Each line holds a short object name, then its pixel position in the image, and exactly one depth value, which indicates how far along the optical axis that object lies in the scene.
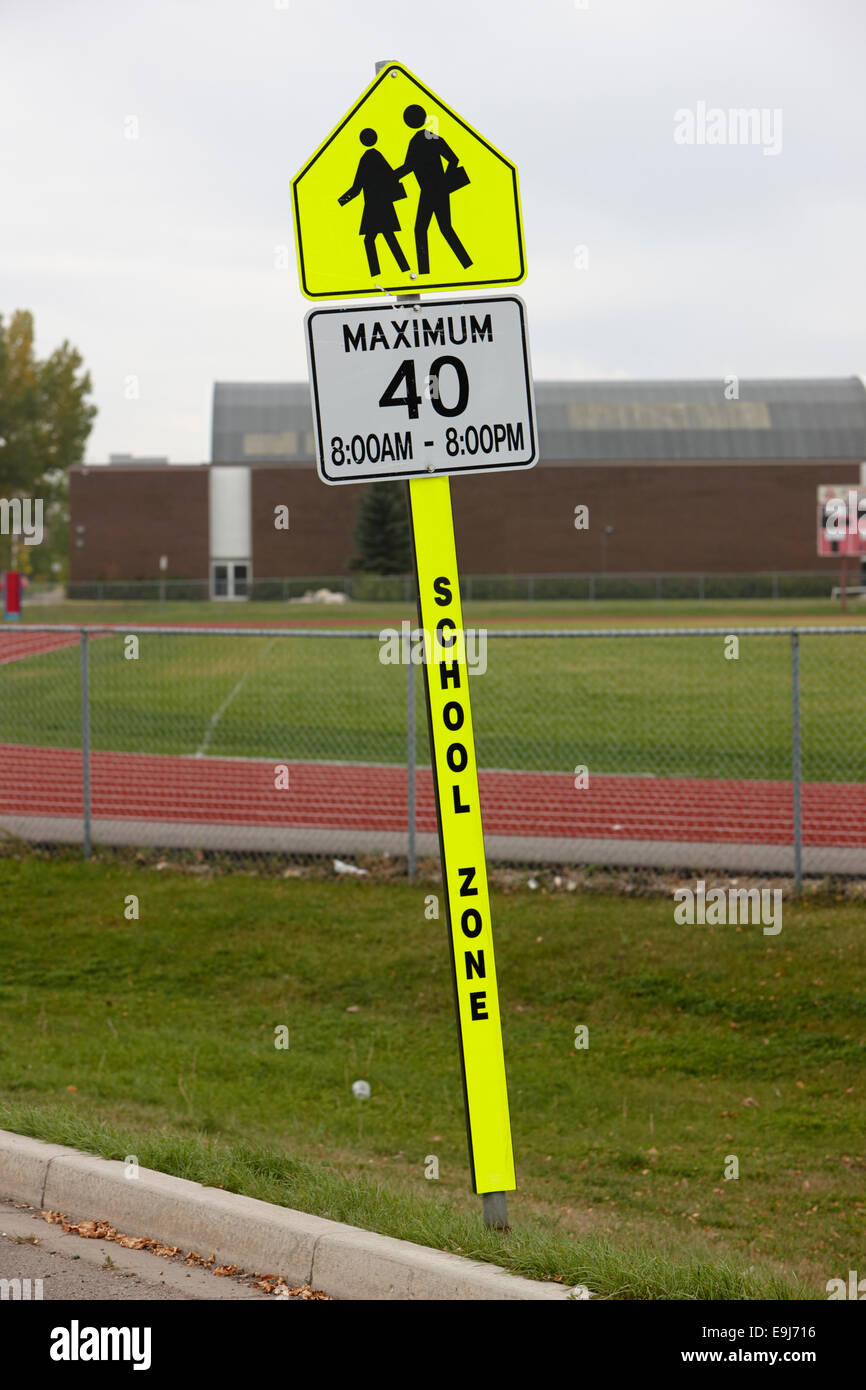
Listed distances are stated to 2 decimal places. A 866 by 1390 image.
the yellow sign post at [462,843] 4.88
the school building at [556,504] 64.38
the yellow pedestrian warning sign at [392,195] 4.87
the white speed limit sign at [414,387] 4.90
